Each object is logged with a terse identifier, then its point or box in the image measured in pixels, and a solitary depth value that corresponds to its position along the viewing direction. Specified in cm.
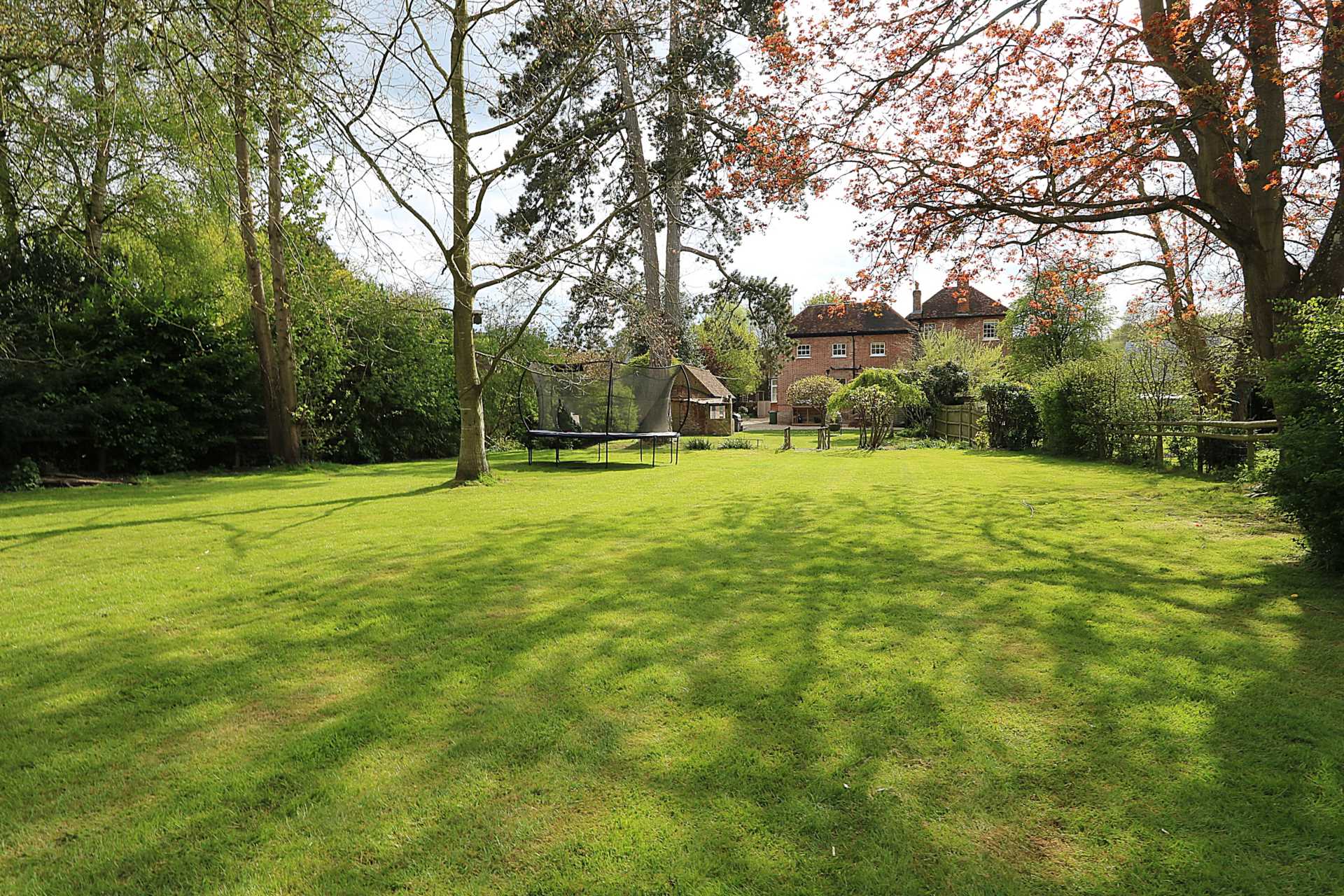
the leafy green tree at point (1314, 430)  400
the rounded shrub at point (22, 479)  947
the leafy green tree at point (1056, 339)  3175
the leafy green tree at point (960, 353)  3466
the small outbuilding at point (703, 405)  2847
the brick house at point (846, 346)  4812
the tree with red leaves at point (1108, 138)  675
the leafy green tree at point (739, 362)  4584
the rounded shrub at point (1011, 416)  1783
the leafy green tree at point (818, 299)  5438
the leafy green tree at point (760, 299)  2100
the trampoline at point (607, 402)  1347
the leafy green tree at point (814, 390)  3850
